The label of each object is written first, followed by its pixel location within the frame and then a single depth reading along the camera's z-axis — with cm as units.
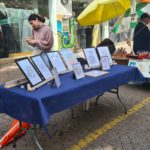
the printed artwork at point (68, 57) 240
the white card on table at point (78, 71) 217
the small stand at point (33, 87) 186
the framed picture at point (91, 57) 257
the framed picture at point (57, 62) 223
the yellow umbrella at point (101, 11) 390
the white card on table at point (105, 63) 257
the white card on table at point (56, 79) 196
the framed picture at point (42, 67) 198
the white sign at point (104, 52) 266
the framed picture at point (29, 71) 185
